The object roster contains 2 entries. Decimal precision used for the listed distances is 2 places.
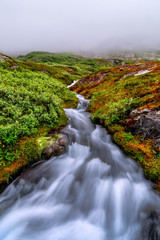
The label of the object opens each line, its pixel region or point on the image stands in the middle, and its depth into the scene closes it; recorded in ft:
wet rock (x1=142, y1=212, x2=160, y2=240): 13.22
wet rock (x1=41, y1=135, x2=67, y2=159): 22.98
